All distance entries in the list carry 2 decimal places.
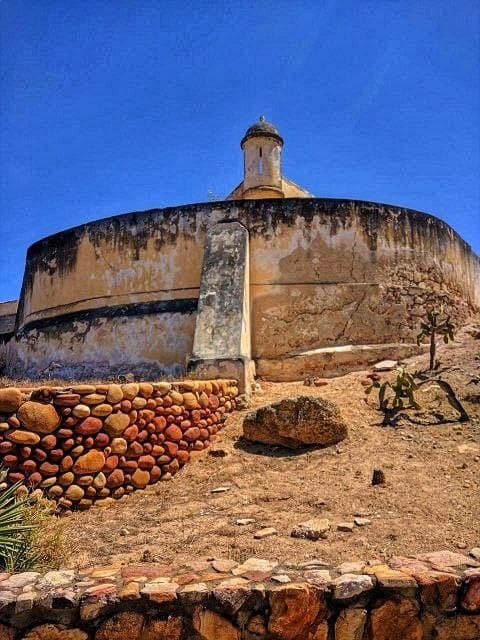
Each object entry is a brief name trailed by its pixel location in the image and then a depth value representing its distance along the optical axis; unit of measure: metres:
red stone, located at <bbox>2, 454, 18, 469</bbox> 5.40
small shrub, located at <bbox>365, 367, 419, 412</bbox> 7.18
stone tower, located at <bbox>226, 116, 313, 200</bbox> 14.48
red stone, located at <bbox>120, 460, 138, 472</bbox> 6.10
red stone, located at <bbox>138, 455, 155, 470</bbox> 6.24
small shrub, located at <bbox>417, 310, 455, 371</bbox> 8.44
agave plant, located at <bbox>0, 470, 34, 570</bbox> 3.85
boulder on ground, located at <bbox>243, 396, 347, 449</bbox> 6.53
